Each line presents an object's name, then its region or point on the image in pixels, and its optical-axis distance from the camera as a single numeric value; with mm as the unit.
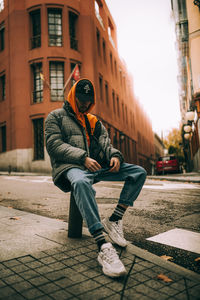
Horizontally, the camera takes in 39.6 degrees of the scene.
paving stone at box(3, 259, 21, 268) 2271
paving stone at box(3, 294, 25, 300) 1792
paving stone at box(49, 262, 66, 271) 2238
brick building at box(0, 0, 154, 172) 21609
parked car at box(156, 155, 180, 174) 23875
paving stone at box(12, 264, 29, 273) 2186
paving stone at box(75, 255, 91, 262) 2410
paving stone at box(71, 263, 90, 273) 2215
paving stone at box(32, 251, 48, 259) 2465
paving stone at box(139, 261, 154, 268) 2299
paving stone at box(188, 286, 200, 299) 1839
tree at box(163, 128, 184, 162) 57028
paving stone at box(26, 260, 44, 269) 2262
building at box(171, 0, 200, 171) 18328
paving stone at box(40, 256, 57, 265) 2344
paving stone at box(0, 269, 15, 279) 2088
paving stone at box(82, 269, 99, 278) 2134
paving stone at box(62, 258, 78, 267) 2320
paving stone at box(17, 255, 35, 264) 2359
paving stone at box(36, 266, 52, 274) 2172
